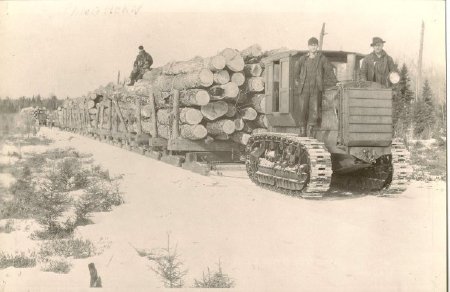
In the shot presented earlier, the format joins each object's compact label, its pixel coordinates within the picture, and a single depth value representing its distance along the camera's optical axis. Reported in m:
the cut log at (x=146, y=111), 13.88
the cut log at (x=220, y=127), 11.36
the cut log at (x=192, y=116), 11.27
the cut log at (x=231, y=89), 10.95
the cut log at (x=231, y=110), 11.44
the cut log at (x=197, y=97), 10.92
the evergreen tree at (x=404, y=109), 12.74
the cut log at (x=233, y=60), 10.79
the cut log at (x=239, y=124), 11.54
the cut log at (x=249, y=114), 11.48
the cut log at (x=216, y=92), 10.99
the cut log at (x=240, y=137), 11.55
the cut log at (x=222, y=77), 10.99
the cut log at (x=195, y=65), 10.77
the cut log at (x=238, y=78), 11.05
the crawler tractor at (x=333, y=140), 8.11
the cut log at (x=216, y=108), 11.23
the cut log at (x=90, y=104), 21.28
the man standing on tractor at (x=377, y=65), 8.55
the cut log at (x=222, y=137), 11.66
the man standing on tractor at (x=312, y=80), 8.61
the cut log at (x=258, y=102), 11.25
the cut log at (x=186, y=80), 10.83
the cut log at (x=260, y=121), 11.65
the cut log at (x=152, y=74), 13.43
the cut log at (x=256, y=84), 11.16
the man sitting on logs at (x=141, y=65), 10.65
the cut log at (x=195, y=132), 11.32
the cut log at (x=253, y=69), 11.21
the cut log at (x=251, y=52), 11.25
